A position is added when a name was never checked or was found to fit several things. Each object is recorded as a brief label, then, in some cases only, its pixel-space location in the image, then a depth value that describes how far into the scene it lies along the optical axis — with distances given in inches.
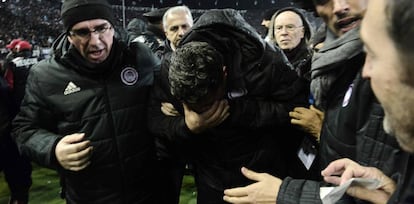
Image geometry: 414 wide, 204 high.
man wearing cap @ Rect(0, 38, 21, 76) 138.9
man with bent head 52.2
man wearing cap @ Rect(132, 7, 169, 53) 167.8
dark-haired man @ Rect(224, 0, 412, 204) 38.1
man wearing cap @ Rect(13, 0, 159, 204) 69.7
